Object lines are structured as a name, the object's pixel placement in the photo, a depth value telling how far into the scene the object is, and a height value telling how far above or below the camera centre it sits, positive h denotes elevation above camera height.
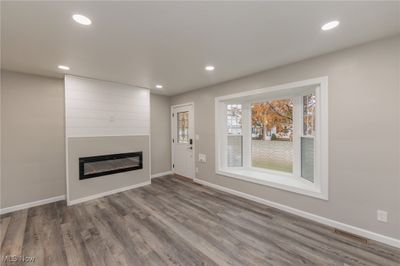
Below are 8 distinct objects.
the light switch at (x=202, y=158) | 4.38 -0.71
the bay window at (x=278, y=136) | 2.64 -0.12
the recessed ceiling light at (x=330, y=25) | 1.75 +1.15
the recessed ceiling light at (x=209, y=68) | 2.99 +1.17
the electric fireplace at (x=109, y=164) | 3.48 -0.73
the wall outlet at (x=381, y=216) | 2.05 -1.08
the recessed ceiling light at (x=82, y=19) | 1.63 +1.16
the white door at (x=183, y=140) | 4.79 -0.25
